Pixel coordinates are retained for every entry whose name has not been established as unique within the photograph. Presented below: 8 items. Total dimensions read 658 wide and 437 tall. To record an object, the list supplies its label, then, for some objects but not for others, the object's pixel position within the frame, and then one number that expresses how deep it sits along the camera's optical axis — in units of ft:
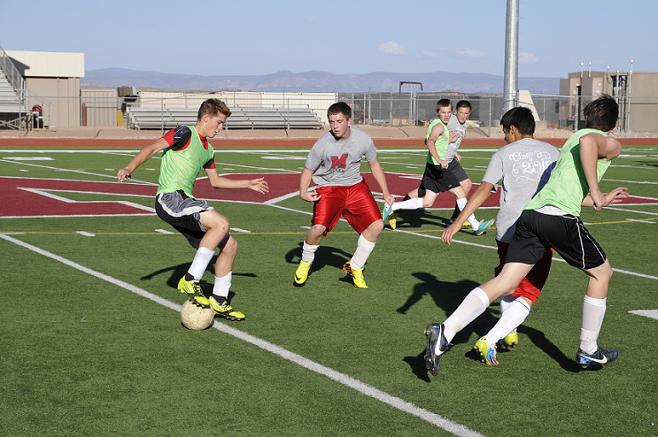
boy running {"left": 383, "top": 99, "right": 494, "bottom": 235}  48.24
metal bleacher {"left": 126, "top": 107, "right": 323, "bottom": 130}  173.88
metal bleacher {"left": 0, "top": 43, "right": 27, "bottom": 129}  165.17
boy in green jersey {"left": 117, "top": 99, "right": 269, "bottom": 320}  28.14
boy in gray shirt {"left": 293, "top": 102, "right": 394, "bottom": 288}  33.58
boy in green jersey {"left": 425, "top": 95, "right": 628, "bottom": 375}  21.62
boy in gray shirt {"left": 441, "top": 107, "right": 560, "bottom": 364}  23.57
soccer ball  26.55
